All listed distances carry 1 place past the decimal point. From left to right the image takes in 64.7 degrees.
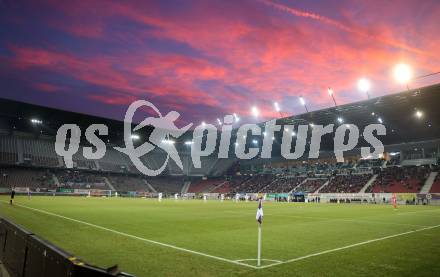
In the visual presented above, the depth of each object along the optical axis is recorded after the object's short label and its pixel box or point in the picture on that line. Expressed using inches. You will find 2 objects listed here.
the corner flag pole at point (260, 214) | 357.3
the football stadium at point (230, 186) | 338.0
